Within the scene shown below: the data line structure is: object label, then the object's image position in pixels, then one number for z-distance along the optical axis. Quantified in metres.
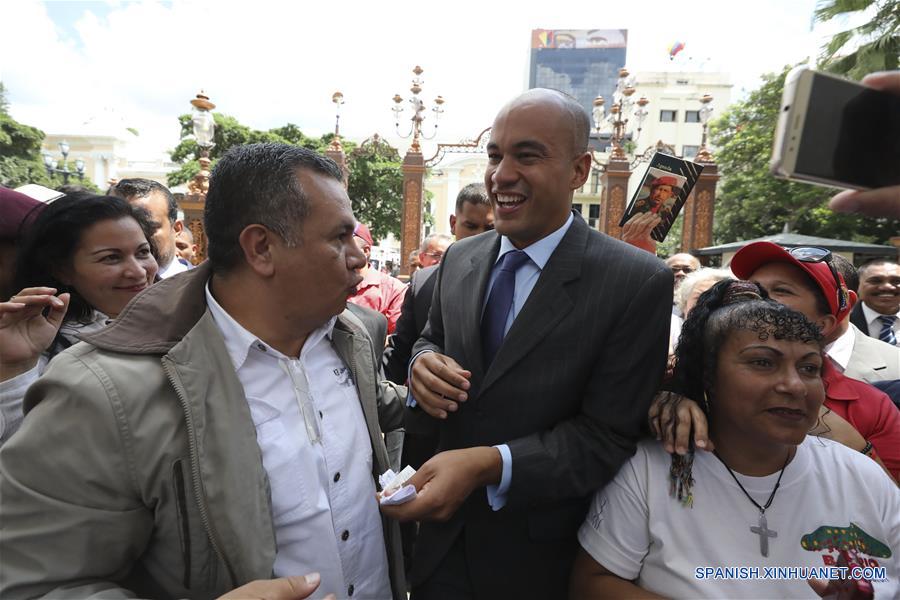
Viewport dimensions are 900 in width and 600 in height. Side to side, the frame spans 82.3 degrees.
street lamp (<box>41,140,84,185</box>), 16.64
